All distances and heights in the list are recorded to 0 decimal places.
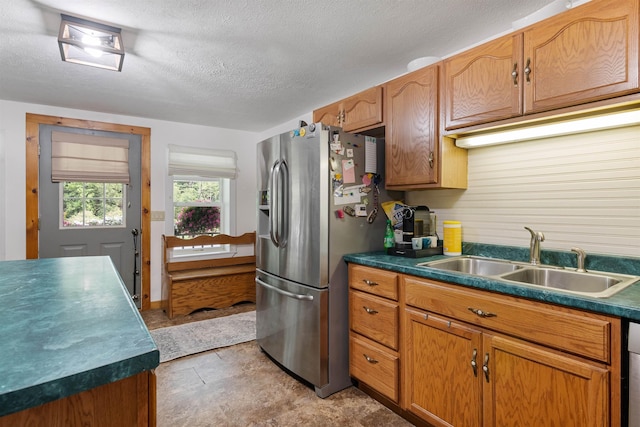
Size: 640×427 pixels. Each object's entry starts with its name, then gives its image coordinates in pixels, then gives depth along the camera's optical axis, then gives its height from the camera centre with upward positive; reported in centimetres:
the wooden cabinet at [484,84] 167 +67
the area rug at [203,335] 287 -117
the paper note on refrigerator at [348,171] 225 +26
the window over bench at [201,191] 411 +24
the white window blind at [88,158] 349 +55
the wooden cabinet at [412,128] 207 +53
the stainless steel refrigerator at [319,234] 220 -17
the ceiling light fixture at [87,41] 183 +97
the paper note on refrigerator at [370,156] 236 +38
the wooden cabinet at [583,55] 132 +66
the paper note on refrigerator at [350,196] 223 +9
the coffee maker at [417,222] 226 -9
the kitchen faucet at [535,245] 184 -19
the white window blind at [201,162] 404 +59
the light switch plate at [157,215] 399 -7
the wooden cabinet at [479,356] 119 -64
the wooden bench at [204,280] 370 -80
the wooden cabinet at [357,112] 243 +76
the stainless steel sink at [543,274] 153 -33
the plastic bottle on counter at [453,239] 226 -19
